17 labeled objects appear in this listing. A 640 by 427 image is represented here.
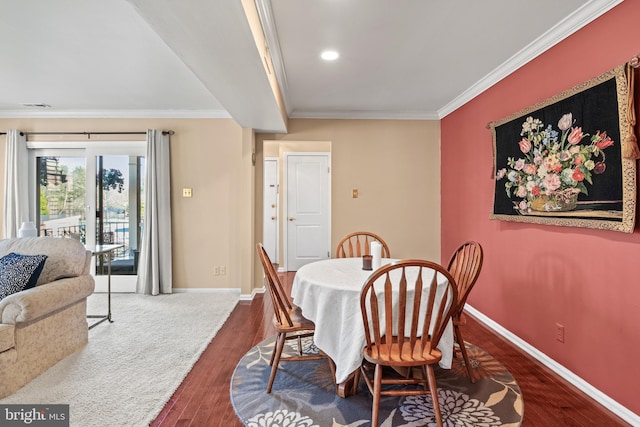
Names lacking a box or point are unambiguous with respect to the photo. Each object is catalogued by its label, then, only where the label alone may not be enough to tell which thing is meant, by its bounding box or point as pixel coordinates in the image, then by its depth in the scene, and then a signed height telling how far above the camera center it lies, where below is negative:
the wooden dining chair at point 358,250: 3.08 -0.40
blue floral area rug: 1.78 -1.16
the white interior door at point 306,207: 5.61 +0.05
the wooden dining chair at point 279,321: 2.05 -0.73
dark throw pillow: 2.28 -0.44
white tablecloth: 1.82 -0.65
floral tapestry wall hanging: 1.82 +0.34
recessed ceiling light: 2.68 +1.31
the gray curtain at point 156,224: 4.14 -0.17
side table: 3.15 -0.57
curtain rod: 4.27 +1.04
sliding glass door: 4.30 +0.18
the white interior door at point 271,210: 6.48 +0.00
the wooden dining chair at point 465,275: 2.09 -0.46
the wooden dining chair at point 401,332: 1.59 -0.64
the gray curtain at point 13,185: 4.12 +0.34
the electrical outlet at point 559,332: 2.30 -0.89
